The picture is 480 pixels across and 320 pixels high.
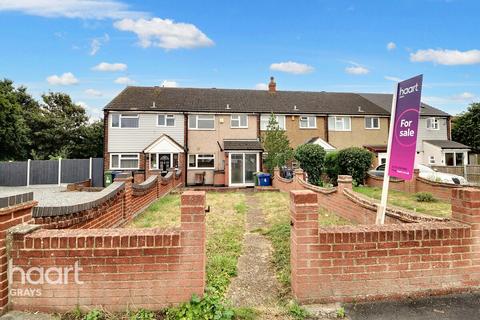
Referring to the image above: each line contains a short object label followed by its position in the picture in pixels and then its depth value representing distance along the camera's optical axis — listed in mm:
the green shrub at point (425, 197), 10102
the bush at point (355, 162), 14414
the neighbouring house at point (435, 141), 23969
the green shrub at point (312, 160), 14367
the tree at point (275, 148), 19281
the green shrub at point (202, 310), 2924
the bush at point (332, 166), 15086
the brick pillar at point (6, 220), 2895
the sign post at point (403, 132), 4316
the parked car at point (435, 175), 13160
